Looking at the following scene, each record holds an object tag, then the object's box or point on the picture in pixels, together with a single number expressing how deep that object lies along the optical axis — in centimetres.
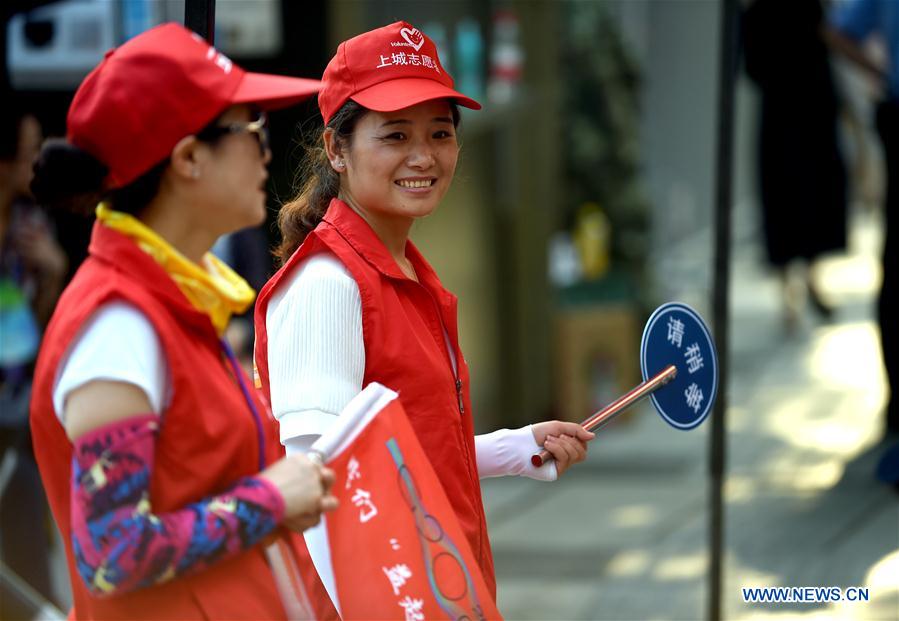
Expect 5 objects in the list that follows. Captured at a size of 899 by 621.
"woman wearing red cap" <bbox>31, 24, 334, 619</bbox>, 346
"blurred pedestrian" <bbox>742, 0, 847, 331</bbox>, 1574
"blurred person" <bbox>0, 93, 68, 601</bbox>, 884
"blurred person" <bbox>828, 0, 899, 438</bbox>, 951
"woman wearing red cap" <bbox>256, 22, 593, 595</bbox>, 430
